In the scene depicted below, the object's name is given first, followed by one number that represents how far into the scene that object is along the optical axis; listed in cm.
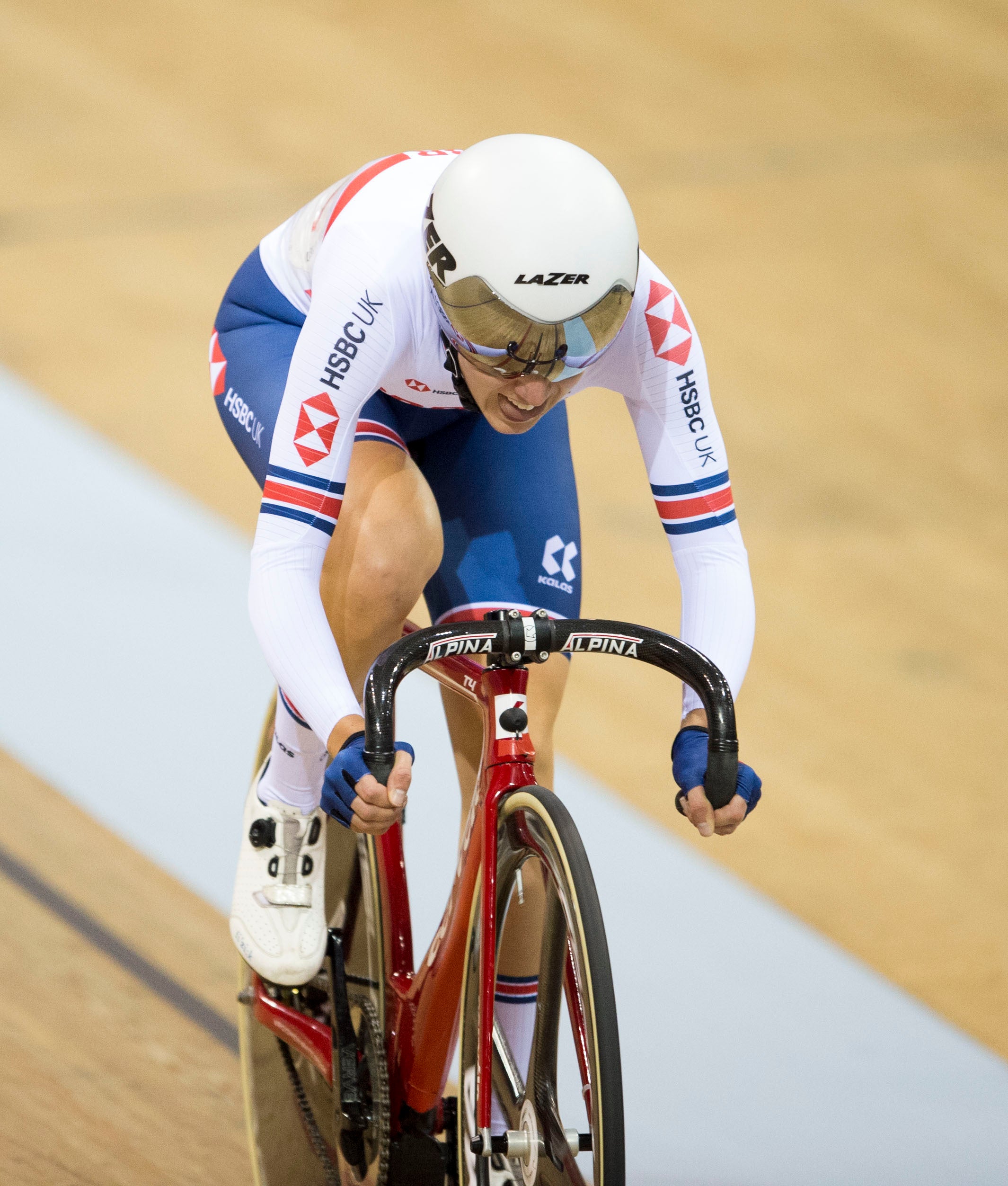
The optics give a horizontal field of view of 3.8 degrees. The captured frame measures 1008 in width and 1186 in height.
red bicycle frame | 1450
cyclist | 1446
